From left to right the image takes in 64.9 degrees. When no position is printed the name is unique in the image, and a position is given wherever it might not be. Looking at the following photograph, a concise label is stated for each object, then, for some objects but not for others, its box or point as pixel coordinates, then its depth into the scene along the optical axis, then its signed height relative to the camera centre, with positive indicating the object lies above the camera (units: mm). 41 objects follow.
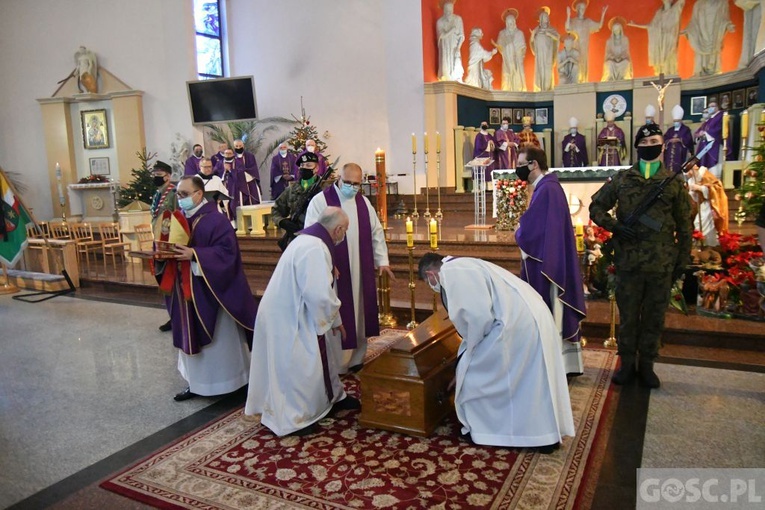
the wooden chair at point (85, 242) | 11057 -1012
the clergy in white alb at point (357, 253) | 5074 -636
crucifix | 9278 +1269
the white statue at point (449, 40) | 13867 +3096
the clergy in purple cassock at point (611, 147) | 13164 +484
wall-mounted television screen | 13203 +1864
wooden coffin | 3707 -1309
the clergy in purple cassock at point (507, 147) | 13875 +601
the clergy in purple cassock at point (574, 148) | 14359 +549
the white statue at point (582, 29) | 15125 +3524
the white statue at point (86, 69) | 14602 +2892
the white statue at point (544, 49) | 15320 +3121
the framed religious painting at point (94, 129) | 15008 +1463
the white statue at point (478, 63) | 14719 +2759
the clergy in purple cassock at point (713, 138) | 11211 +508
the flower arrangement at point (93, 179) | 14633 +215
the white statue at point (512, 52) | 15414 +3099
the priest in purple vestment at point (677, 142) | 12320 +496
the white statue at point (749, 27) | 12672 +2911
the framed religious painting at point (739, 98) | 13016 +1430
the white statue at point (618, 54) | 14859 +2826
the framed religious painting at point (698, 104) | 13997 +1421
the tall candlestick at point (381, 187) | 9523 -154
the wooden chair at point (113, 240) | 11157 -1061
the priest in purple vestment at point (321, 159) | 11162 +405
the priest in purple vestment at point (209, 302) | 4453 -884
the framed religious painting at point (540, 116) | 15734 +1447
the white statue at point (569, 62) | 15109 +2725
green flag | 8461 -486
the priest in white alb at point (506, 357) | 3346 -1040
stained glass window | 15938 +3890
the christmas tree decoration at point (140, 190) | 13531 -74
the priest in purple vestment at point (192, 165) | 12164 +393
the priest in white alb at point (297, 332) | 3699 -953
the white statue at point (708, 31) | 13578 +3048
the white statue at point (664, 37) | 14231 +3092
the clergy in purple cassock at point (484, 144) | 13602 +685
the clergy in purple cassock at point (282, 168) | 13234 +283
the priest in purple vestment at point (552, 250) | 4359 -573
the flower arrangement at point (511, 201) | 9016 -425
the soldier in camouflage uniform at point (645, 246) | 4281 -561
